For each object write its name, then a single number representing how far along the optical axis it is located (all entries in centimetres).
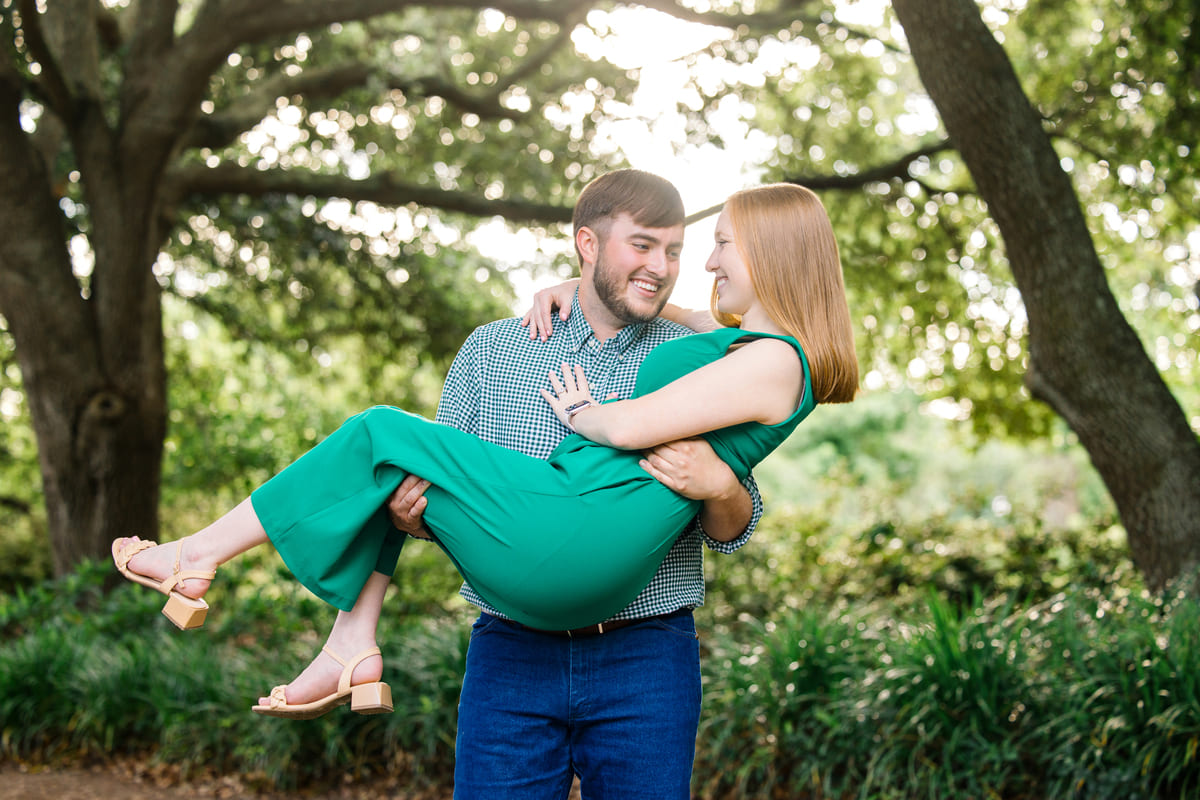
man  216
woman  209
